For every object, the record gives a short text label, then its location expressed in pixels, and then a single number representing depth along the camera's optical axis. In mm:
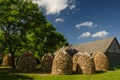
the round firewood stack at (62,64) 11249
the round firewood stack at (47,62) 12925
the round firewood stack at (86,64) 11725
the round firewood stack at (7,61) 20654
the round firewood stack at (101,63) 13796
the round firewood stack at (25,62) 12478
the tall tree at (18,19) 14312
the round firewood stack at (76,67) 12039
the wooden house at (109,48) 19822
